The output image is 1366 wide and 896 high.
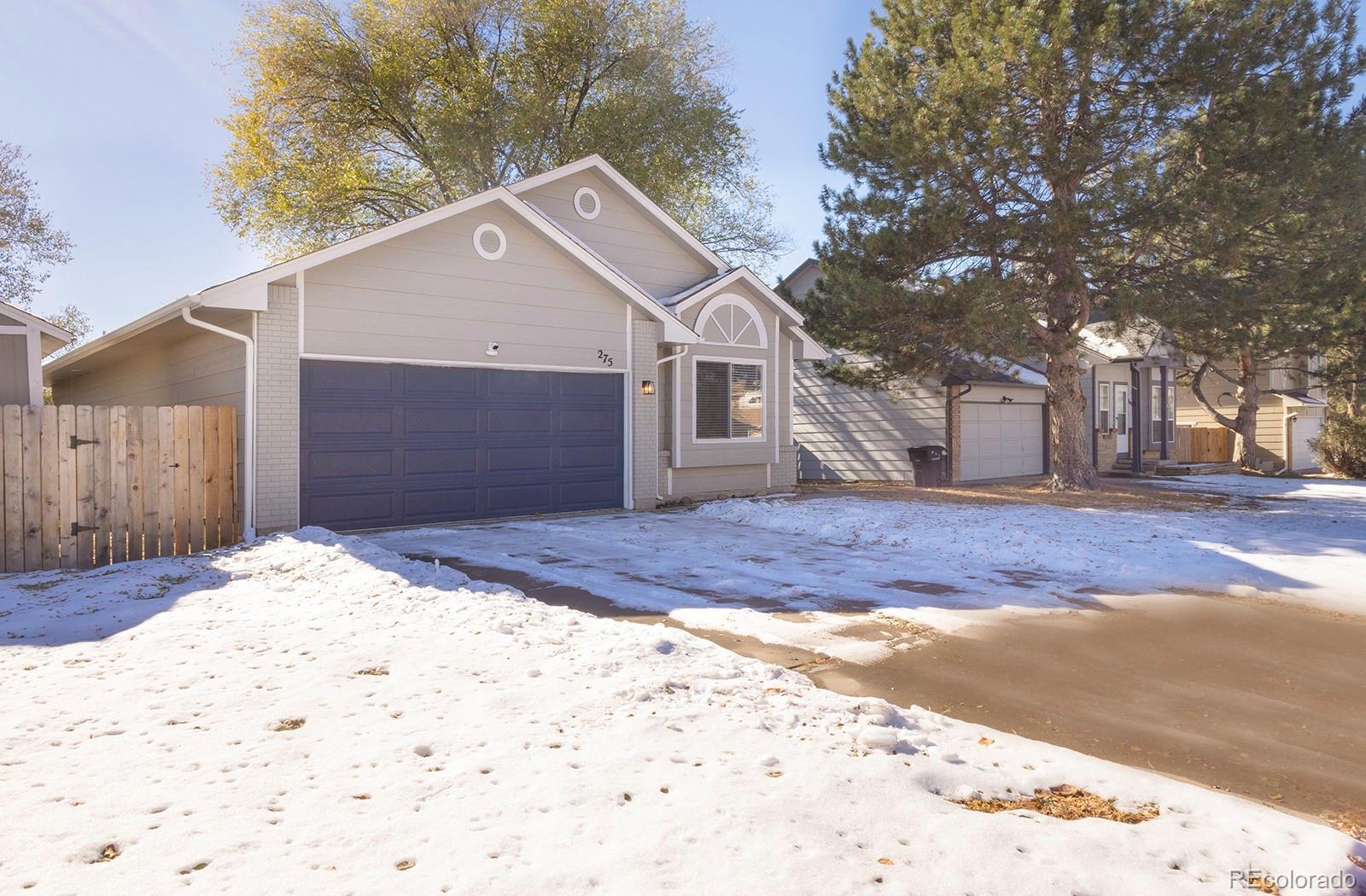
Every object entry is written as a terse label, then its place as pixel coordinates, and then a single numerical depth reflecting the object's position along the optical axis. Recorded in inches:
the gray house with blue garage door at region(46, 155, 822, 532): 399.2
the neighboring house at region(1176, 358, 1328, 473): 1015.0
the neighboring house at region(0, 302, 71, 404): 419.8
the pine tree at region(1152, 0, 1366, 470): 493.7
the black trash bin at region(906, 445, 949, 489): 732.7
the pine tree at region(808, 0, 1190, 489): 505.7
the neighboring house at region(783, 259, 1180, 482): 765.3
